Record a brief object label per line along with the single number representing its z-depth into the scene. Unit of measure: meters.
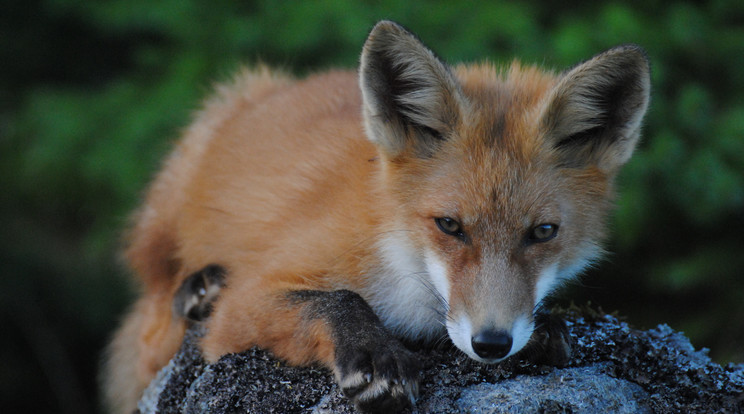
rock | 4.61
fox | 4.95
